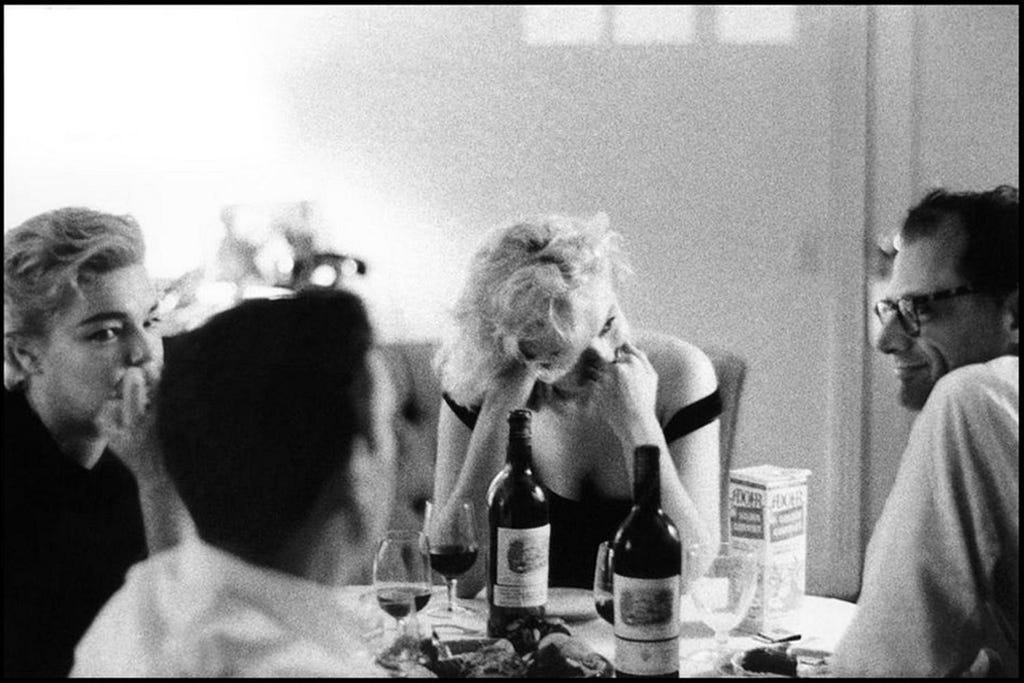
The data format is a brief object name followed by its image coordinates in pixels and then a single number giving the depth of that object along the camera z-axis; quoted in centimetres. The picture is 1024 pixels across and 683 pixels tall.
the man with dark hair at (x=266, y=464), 147
